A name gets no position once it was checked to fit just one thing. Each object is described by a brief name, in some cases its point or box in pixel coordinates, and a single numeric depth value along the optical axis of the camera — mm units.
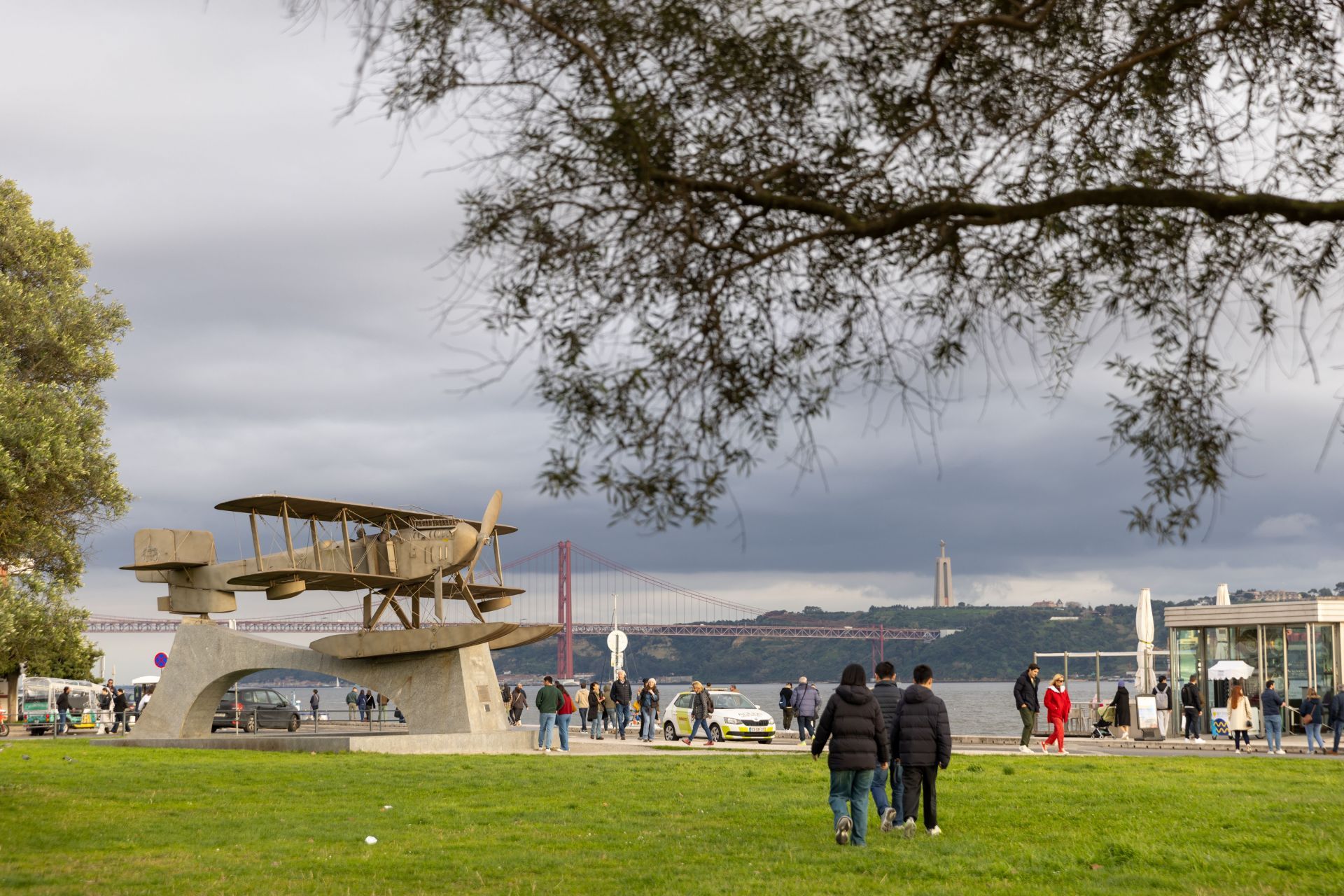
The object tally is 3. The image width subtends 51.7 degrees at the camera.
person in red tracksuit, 24844
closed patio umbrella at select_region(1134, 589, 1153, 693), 34750
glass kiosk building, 30125
